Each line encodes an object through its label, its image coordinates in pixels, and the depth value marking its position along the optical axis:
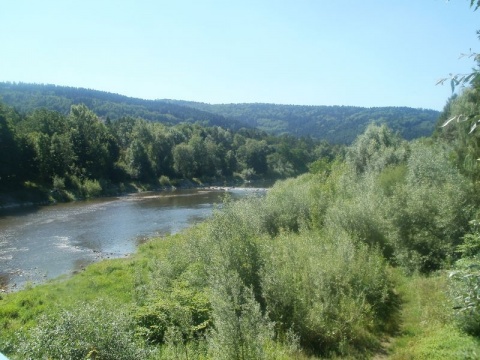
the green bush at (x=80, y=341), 7.54
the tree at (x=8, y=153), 56.19
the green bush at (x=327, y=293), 12.01
